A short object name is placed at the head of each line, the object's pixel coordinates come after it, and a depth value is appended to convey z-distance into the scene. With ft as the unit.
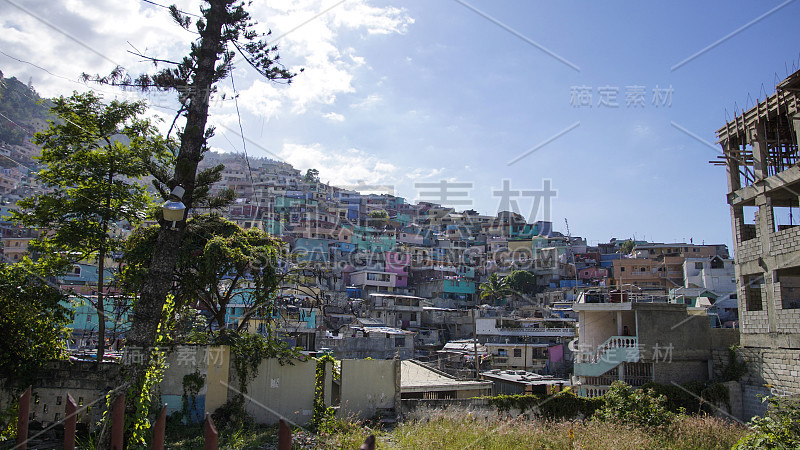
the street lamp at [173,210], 22.49
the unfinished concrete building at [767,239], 50.06
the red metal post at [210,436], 12.75
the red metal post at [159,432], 14.25
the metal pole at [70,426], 17.02
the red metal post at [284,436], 11.91
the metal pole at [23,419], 16.71
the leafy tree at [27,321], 30.99
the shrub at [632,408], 40.86
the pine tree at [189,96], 24.75
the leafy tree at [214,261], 42.22
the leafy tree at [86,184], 36.24
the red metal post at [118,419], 15.64
